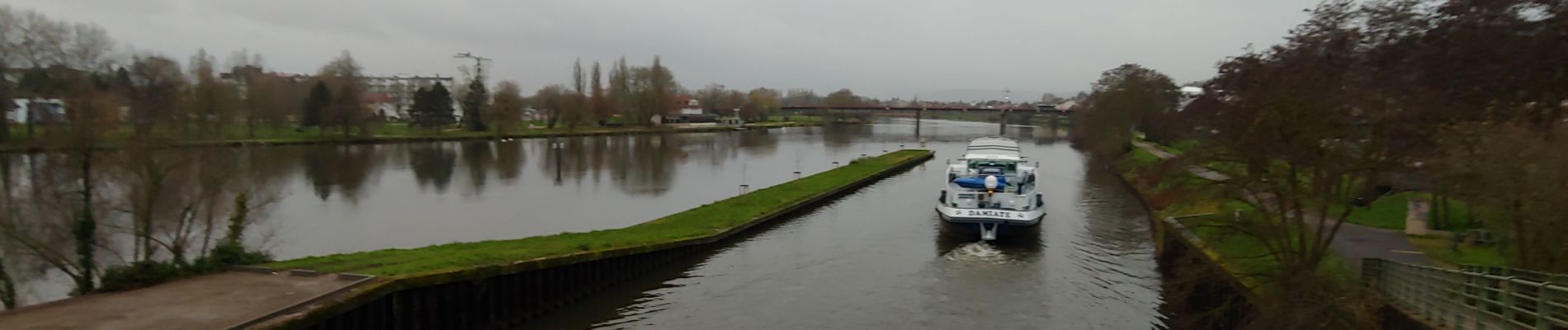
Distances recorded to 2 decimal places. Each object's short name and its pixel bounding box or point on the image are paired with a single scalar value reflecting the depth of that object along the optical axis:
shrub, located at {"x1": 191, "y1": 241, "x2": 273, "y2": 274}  17.14
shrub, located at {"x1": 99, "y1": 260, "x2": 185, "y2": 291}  15.83
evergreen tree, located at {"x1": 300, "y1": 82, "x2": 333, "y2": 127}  82.06
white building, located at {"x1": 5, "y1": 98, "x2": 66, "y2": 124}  41.61
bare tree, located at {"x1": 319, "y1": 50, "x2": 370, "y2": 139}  79.50
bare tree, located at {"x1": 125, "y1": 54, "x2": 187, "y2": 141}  48.26
